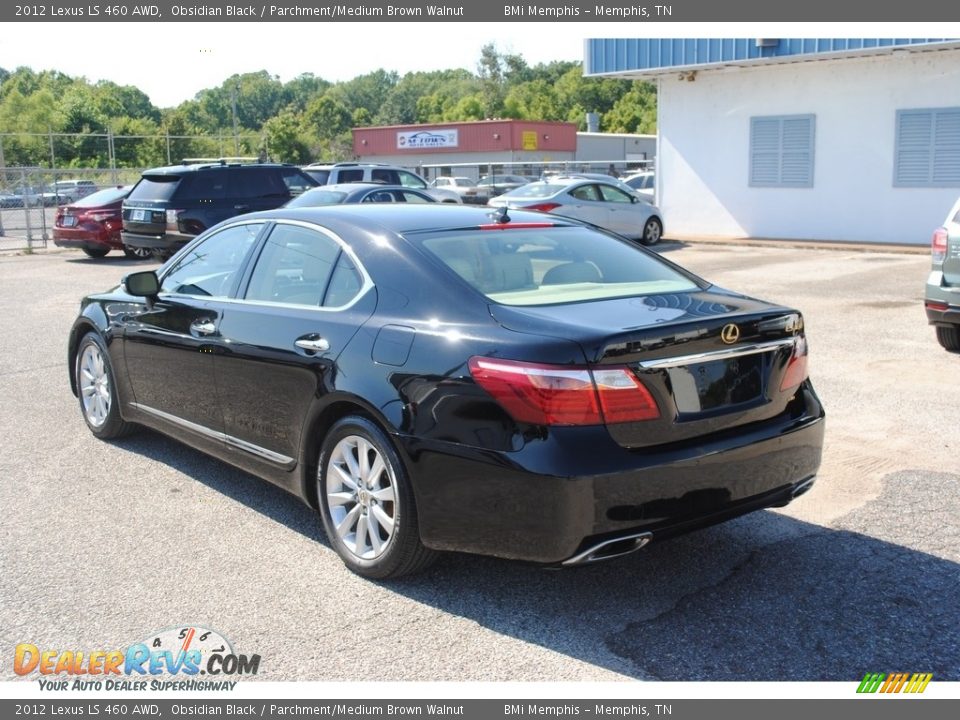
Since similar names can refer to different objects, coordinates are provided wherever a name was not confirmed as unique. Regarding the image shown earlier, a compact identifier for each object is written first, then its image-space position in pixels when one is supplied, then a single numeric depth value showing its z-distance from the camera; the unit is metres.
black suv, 17.33
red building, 59.12
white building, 19.81
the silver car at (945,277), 8.58
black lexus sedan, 3.69
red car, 20.03
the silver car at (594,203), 20.00
